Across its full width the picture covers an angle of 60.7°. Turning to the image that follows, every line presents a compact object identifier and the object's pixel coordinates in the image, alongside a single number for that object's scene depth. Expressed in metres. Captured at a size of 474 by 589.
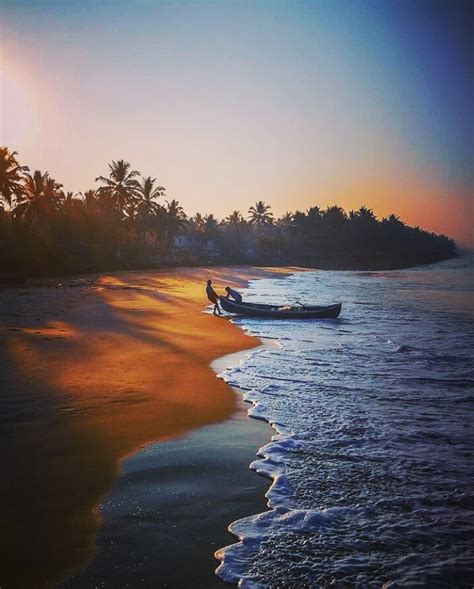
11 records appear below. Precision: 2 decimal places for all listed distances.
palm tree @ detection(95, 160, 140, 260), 52.91
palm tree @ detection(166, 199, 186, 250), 71.31
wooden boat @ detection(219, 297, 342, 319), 18.00
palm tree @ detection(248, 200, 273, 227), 108.81
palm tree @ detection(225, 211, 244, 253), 99.29
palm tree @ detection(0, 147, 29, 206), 36.84
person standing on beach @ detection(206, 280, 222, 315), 19.72
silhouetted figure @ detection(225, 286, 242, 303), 19.28
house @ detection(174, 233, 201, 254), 94.16
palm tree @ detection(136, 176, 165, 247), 60.44
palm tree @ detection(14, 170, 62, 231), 42.72
